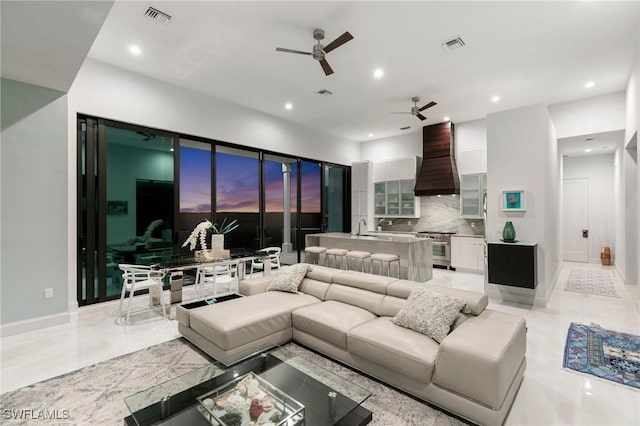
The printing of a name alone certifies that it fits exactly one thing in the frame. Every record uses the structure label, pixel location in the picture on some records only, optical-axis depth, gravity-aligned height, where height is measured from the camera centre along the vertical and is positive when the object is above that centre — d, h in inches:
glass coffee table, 65.9 -45.1
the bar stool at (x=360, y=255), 215.5 -30.1
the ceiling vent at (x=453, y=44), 147.6 +87.7
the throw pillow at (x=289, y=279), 144.8 -31.9
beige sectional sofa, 76.0 -39.4
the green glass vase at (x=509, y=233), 181.5 -12.1
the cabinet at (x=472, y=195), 267.0 +17.7
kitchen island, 215.4 -25.9
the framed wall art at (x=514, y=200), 181.9 +8.5
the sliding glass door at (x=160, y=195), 171.8 +15.4
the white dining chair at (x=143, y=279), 150.0 -34.1
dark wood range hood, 278.8 +49.7
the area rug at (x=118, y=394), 79.6 -54.6
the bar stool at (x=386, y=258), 205.6 -30.7
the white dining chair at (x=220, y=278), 179.3 -40.0
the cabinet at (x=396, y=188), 309.1 +29.5
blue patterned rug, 102.4 -55.8
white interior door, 316.5 -7.5
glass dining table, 151.7 -26.3
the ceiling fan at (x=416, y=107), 217.2 +80.6
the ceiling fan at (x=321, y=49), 133.0 +78.2
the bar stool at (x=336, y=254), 229.3 -31.8
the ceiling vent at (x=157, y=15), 126.8 +89.1
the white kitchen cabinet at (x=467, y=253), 256.4 -35.0
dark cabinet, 169.3 -30.3
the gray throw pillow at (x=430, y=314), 93.0 -33.1
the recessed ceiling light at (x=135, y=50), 155.2 +90.2
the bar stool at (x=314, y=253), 243.6 -32.6
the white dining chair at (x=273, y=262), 230.7 -39.0
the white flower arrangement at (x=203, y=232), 172.6 -9.5
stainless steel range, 275.0 -32.4
